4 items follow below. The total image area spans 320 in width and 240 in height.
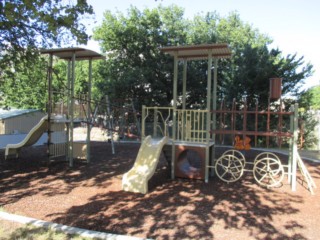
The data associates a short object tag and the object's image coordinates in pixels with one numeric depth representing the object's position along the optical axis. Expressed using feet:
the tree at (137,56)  62.34
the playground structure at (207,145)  23.26
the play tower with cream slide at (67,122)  31.45
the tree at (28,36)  20.02
